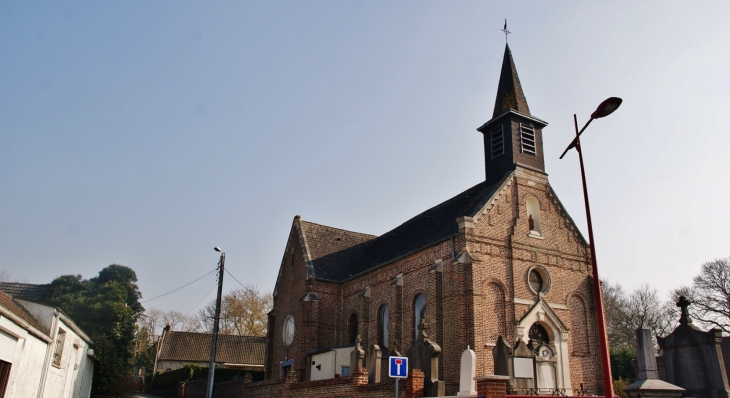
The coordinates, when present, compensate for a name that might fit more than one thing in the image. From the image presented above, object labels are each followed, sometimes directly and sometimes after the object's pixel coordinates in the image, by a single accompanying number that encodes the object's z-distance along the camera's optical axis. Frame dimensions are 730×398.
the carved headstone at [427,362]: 16.33
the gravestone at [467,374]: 14.70
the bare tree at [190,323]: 74.32
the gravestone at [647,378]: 13.17
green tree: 30.78
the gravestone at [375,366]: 18.92
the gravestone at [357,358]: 20.27
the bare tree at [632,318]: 49.50
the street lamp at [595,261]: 10.81
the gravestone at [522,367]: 18.27
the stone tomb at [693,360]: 14.64
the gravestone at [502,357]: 18.17
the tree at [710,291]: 42.53
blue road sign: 14.19
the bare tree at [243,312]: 64.25
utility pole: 26.44
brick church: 22.66
